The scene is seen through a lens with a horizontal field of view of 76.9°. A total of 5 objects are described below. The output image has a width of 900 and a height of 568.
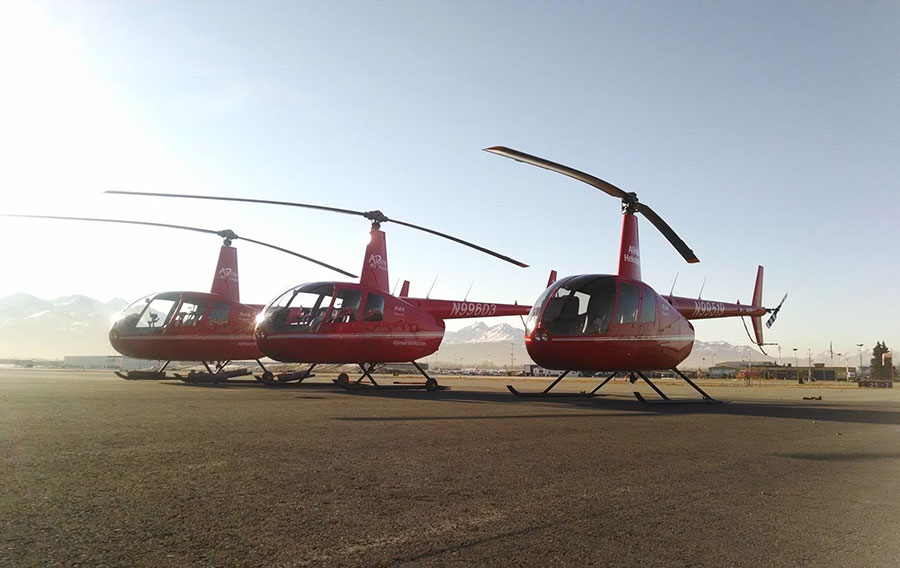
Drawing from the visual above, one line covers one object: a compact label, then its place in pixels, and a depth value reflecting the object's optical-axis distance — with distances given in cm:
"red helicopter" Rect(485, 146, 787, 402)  1530
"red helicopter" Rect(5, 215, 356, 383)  2347
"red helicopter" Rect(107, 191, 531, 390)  1889
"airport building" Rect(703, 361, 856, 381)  10438
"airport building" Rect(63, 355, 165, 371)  10160
